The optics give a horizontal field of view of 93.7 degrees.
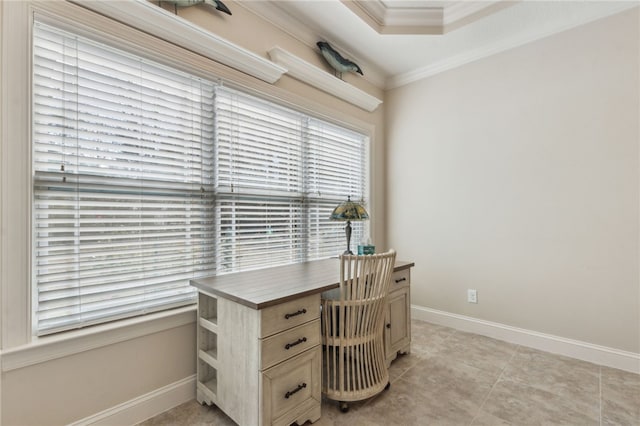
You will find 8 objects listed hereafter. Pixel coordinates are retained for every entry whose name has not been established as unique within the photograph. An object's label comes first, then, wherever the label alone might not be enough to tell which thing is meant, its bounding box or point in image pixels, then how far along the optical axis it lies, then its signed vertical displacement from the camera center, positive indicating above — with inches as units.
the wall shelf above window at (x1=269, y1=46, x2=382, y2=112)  91.0 +46.7
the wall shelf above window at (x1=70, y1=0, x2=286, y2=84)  61.2 +41.8
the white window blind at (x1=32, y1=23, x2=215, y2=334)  56.0 +6.6
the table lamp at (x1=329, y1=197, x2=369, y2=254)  86.5 +0.2
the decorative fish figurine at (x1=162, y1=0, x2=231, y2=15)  69.3 +51.4
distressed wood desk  55.1 -26.7
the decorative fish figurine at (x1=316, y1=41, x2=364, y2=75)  103.3 +54.9
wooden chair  66.8 -26.4
